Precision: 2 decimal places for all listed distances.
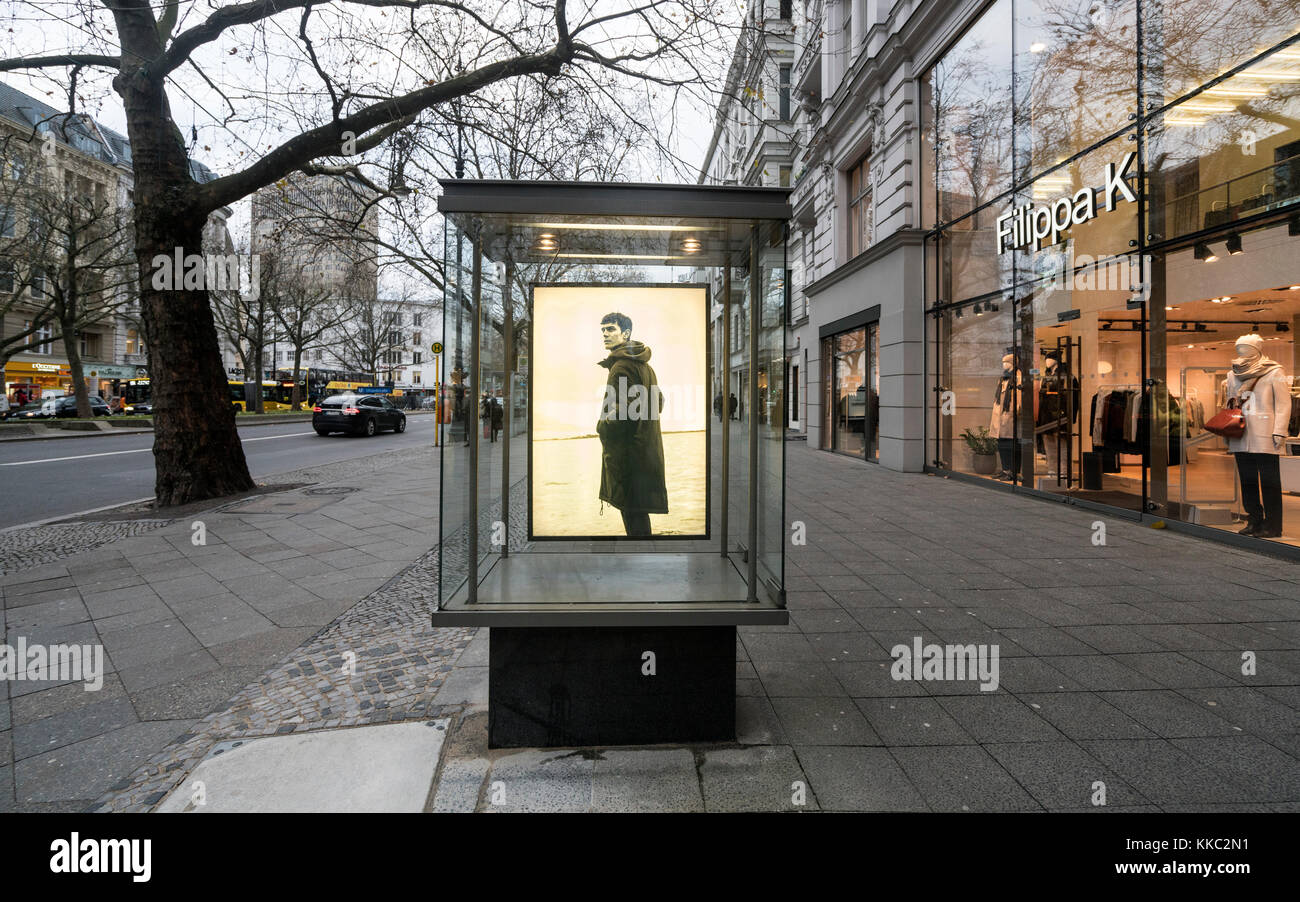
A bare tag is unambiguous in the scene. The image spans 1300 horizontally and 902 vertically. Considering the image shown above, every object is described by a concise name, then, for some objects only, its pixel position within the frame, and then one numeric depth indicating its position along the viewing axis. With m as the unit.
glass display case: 2.93
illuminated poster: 3.75
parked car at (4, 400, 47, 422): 32.18
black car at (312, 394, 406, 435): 25.12
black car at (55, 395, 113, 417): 32.33
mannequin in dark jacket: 10.09
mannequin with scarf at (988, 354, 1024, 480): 10.93
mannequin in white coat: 6.71
